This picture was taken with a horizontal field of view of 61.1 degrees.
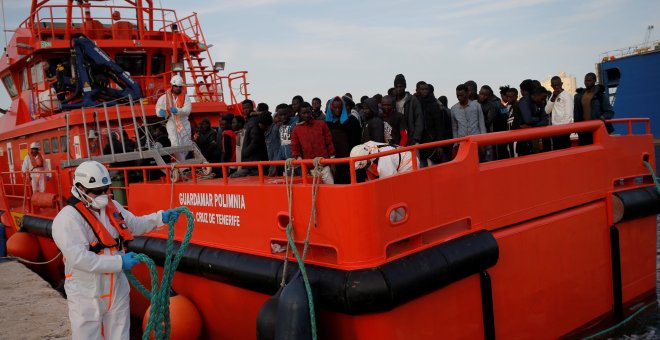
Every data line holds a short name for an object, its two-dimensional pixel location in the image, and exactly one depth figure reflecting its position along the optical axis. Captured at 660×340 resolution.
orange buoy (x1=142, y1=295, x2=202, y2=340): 4.90
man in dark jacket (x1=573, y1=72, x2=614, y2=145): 7.19
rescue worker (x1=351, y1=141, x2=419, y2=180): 4.12
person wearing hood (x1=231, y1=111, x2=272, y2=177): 6.43
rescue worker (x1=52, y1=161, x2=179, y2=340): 3.64
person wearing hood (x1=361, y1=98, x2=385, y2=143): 5.79
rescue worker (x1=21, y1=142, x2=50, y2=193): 8.67
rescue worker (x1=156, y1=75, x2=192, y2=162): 7.52
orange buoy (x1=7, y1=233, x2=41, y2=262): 8.85
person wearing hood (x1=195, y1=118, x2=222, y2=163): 8.02
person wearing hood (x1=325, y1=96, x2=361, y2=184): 5.82
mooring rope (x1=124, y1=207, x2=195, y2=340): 3.96
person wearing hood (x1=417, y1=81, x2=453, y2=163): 6.43
